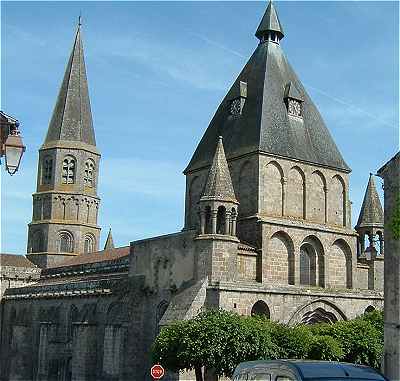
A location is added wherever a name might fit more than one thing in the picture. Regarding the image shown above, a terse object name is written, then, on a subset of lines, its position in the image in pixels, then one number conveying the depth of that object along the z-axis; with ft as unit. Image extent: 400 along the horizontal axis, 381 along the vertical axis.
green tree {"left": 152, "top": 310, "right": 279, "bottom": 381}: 100.99
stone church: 123.75
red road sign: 74.74
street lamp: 40.93
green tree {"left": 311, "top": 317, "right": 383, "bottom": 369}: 113.60
